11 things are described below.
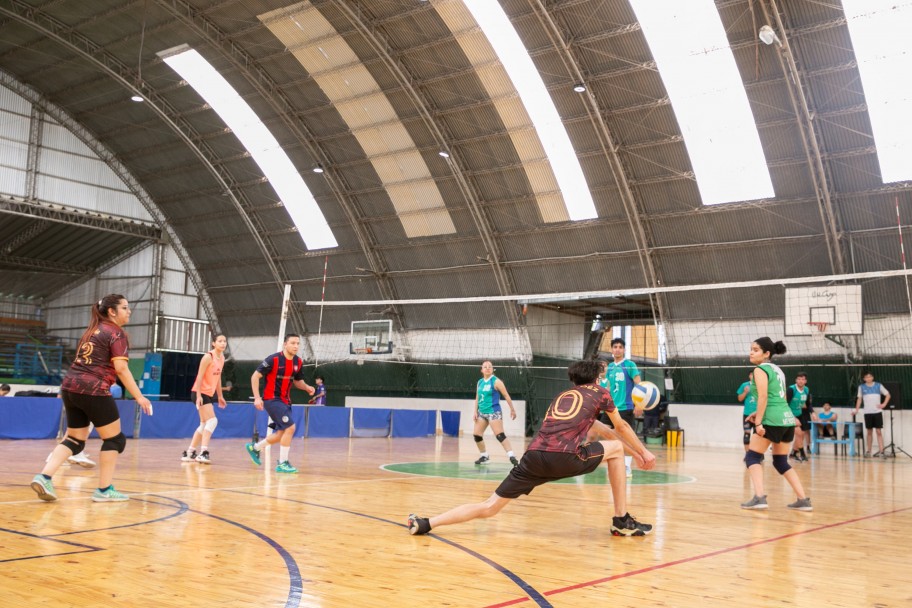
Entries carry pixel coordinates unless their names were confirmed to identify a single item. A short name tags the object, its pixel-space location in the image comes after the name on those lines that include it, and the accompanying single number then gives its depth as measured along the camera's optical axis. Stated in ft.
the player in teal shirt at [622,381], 37.86
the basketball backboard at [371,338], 108.58
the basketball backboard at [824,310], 75.87
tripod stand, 68.80
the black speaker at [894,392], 71.36
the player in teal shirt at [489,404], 43.62
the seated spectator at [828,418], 73.61
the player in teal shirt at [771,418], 27.20
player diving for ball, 18.66
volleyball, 44.24
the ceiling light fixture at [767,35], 68.18
